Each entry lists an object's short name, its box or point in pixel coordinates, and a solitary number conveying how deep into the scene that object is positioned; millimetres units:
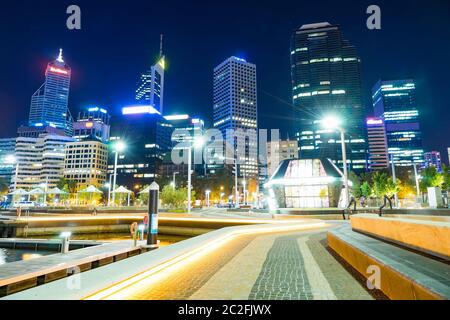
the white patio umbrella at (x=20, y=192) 47759
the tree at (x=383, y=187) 41088
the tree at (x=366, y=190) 60356
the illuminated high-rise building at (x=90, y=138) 172612
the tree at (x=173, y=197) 42531
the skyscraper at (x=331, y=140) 180250
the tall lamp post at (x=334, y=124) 22922
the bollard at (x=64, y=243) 13422
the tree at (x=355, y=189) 70812
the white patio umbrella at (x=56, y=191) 51891
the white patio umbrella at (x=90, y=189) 50125
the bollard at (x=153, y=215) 15023
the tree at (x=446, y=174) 37972
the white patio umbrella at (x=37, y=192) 49594
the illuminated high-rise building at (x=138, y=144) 158500
